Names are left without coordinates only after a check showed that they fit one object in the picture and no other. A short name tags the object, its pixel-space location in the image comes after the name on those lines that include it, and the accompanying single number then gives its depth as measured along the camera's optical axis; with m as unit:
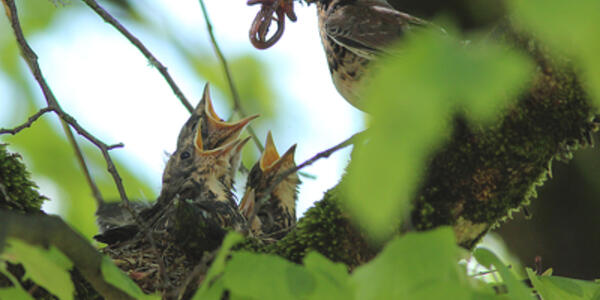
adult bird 4.63
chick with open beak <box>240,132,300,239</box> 4.75
